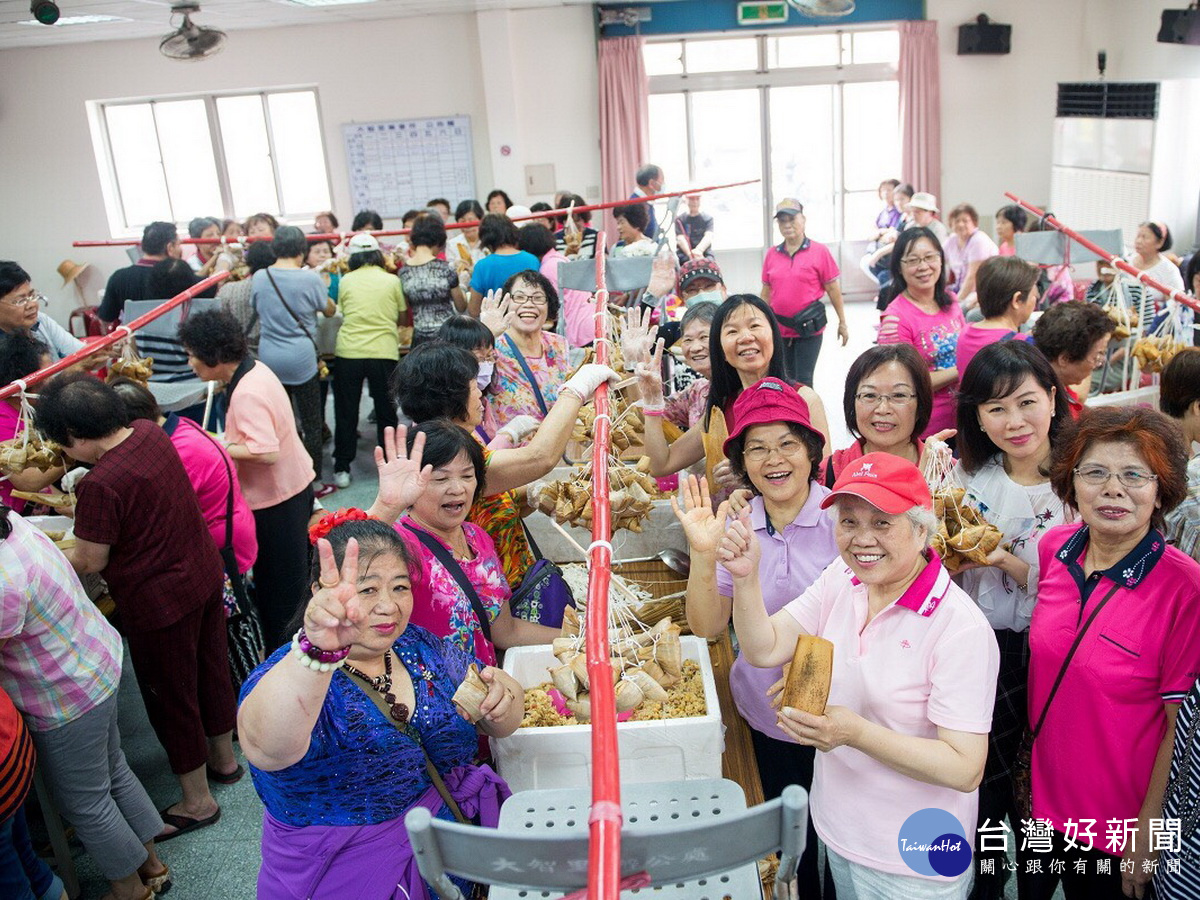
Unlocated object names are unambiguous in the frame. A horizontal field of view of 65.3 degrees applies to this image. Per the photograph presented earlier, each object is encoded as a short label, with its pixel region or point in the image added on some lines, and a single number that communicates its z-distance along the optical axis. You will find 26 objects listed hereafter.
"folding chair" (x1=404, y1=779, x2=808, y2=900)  0.91
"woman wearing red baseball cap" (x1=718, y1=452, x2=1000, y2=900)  1.44
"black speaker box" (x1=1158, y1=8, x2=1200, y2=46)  7.02
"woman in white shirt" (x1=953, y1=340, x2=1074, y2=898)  1.98
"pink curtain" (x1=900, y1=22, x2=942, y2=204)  9.40
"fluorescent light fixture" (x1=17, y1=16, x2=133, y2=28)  7.95
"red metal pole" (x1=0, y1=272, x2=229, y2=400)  2.82
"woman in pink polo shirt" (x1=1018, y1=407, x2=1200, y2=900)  1.60
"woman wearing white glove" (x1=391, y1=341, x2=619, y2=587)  2.15
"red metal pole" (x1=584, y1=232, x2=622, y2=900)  0.84
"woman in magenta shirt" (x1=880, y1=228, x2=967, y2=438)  3.36
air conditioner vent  7.50
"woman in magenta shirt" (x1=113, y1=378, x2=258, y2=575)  2.89
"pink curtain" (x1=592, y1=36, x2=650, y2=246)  9.43
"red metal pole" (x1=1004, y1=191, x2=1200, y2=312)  2.91
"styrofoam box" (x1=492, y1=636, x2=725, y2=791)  1.75
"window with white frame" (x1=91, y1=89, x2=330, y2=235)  10.03
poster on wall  9.69
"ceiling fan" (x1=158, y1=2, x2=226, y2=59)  6.68
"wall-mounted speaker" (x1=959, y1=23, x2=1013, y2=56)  9.30
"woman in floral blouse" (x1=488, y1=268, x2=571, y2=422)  3.21
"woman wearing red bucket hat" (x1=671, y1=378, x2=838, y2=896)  1.98
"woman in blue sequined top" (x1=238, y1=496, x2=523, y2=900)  1.50
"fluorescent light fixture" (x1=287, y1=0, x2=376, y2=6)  7.97
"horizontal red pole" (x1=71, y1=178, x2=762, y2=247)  4.79
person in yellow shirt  5.53
